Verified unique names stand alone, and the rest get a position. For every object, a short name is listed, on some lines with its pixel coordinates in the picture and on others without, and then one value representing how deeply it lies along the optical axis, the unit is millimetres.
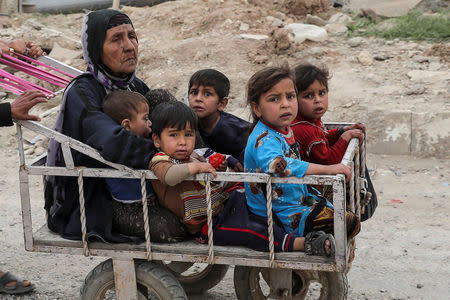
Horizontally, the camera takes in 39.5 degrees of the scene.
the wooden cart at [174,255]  2840
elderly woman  2984
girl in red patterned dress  3492
